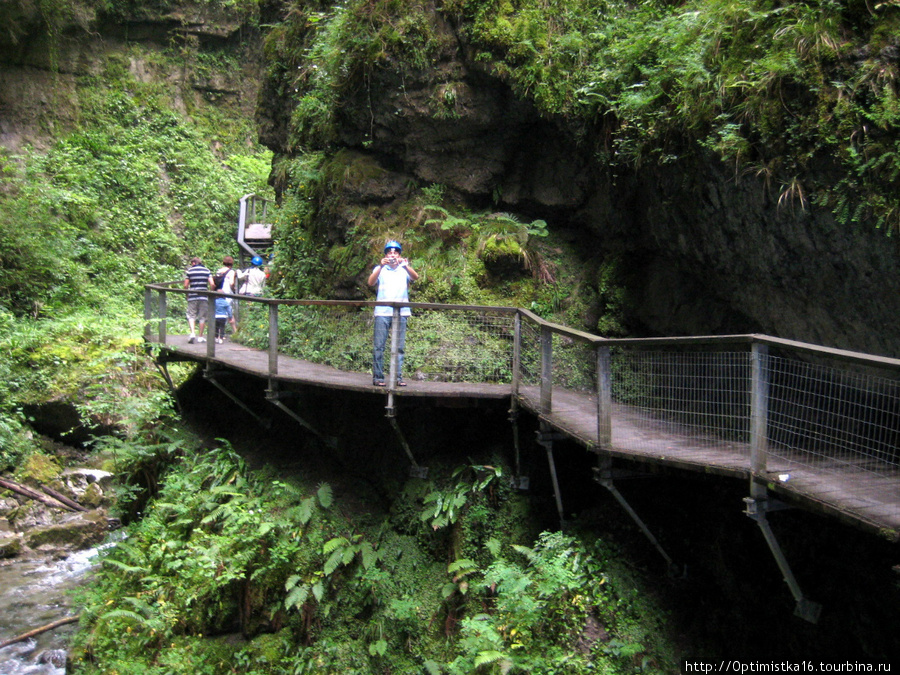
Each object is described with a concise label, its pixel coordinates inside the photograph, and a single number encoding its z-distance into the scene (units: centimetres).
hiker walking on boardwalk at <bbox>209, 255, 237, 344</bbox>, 1189
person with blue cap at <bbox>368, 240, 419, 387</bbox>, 827
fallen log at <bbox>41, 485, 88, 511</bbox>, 1433
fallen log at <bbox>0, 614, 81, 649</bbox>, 998
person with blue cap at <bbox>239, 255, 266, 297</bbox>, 1341
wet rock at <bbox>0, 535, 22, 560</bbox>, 1249
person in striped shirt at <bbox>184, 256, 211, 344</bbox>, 1237
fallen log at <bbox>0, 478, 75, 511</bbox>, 1402
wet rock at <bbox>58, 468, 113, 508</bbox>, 1456
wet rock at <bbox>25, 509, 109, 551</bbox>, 1289
